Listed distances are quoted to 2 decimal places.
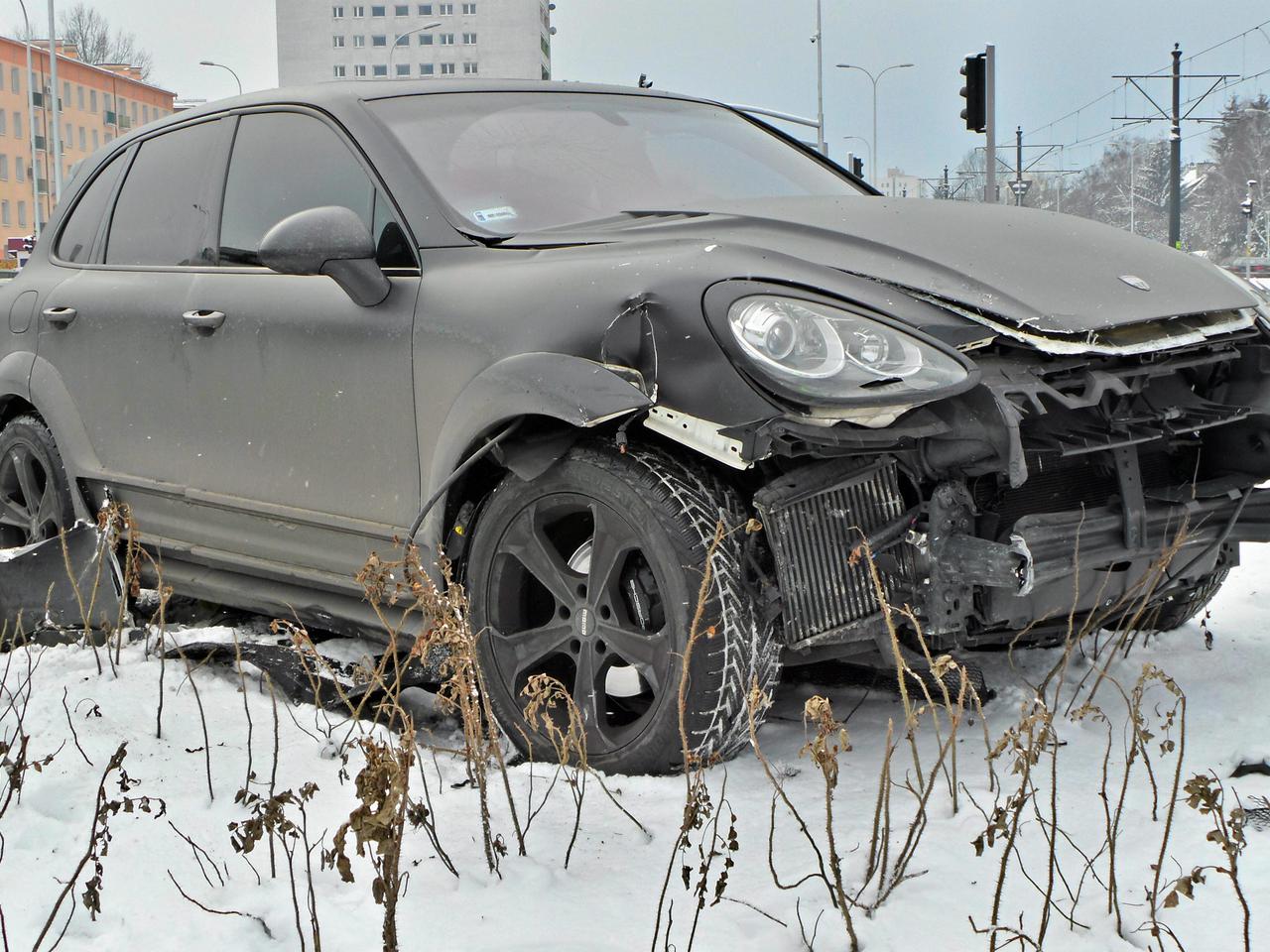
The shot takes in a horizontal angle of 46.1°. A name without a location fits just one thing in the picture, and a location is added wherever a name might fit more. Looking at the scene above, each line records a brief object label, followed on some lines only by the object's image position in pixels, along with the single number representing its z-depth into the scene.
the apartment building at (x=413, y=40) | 126.50
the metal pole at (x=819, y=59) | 46.06
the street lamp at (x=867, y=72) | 61.94
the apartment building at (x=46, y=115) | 89.50
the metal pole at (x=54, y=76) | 42.93
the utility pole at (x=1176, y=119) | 31.72
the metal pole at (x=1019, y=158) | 49.91
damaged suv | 3.07
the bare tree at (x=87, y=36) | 106.62
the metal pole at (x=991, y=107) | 12.73
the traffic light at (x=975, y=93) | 13.57
